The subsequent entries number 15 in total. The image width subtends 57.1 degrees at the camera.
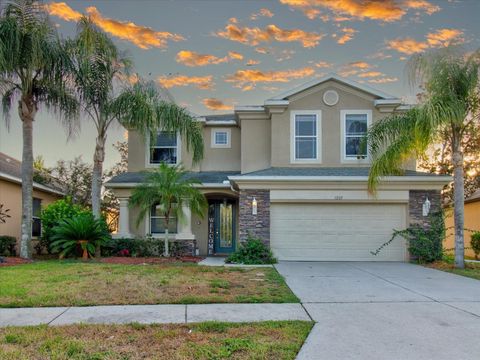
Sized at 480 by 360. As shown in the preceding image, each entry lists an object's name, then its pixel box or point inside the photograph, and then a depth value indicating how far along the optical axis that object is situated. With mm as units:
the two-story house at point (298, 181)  14359
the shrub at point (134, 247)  15482
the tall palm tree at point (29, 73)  12953
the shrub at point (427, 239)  13875
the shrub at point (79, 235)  14008
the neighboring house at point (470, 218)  20609
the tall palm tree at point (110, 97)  14336
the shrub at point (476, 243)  19222
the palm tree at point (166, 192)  14344
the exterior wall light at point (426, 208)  14164
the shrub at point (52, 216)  15844
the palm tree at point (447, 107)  11992
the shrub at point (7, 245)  14852
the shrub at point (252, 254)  13531
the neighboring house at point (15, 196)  16578
